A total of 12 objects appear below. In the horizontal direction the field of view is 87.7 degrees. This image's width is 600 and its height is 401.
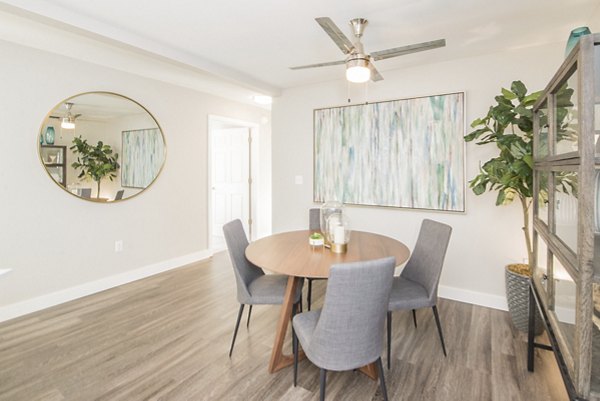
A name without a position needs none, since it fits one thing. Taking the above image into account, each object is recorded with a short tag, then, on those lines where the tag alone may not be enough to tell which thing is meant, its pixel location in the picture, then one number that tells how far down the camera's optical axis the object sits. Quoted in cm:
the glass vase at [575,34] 167
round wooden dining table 184
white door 543
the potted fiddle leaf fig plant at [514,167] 229
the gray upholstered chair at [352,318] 140
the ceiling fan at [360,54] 201
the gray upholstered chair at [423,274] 209
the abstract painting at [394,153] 314
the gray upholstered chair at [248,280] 212
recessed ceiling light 446
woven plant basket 247
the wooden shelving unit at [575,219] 99
